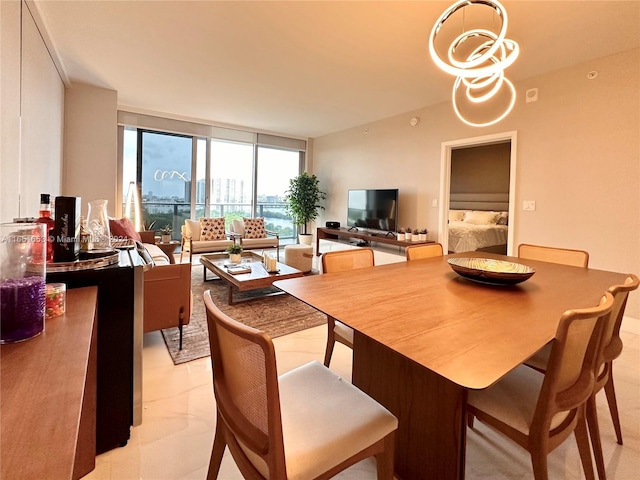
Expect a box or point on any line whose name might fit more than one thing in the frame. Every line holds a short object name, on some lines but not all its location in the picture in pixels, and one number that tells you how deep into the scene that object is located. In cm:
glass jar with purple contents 82
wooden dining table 87
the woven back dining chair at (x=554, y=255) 214
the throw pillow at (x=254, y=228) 596
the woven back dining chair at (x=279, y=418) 78
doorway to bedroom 419
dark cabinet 140
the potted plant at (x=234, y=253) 381
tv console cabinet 471
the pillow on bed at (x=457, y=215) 646
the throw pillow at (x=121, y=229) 336
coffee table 321
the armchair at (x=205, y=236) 528
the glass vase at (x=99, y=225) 151
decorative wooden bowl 149
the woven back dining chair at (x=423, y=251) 233
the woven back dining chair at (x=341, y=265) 178
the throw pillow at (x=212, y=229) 559
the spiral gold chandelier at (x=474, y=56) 163
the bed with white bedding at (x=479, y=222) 495
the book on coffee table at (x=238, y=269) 344
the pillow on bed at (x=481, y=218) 588
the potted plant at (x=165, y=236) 489
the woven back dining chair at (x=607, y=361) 118
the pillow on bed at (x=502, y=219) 585
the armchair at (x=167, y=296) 219
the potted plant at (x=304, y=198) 655
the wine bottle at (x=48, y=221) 127
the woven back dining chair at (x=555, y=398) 91
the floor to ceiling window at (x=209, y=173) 555
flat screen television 505
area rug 245
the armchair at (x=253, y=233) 571
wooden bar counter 46
